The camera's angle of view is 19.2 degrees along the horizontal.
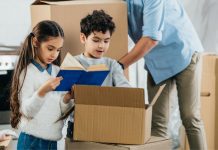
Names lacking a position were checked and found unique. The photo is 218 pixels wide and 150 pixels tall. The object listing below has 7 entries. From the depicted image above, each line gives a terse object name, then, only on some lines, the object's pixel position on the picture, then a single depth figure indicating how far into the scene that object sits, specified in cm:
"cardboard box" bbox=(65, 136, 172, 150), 295
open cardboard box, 295
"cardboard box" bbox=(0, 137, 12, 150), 310
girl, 312
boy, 314
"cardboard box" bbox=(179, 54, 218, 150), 371
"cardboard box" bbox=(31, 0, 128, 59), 313
